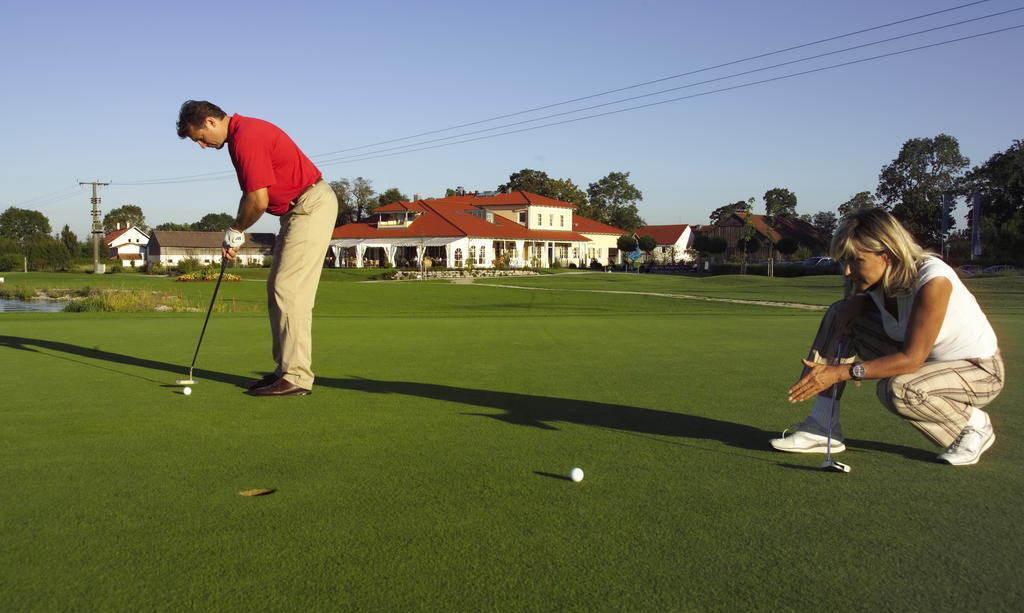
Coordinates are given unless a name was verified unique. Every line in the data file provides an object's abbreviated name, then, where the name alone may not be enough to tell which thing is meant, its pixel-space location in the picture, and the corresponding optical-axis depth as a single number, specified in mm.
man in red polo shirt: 5496
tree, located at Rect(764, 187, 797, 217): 109062
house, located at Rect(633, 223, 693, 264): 89750
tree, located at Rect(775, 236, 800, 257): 72938
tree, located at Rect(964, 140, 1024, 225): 62406
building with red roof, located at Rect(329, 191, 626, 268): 65125
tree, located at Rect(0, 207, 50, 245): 126062
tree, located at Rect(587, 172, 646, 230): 106812
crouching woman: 3506
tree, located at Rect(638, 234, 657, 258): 81688
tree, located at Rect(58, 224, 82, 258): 73838
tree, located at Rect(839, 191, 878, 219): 84200
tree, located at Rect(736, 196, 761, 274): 67162
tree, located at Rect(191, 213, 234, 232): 150888
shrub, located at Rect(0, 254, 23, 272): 61250
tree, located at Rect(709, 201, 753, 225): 103888
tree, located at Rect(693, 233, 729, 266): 78562
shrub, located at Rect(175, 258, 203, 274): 50825
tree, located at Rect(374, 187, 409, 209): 91938
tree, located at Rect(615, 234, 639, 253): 80556
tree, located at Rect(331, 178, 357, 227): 91375
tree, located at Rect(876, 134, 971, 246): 83906
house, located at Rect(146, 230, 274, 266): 97438
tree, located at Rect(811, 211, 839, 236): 101469
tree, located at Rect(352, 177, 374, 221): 92188
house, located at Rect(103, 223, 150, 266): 110938
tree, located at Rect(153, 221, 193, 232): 137875
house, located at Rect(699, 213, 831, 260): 78250
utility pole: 65188
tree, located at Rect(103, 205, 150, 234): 152750
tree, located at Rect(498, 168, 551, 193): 96625
